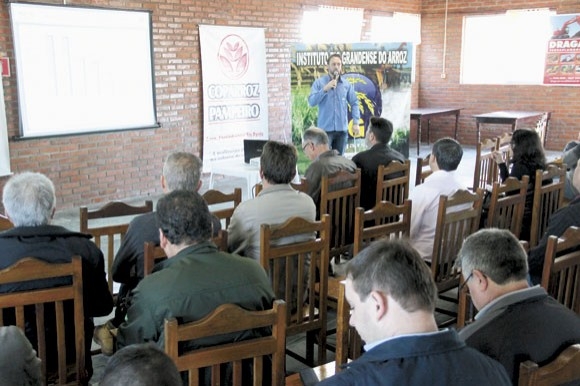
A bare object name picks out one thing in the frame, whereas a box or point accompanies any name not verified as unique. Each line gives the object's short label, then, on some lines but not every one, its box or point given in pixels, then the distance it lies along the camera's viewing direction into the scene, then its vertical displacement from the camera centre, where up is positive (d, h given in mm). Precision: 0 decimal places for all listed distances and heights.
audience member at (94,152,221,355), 2509 -742
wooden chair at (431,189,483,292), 3092 -767
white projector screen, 5934 +116
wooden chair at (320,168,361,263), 3500 -726
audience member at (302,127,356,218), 4035 -559
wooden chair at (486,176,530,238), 3414 -705
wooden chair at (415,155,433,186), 4431 -657
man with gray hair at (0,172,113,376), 2143 -566
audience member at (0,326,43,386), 1551 -717
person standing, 7645 -276
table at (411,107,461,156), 10547 -563
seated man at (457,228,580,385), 1586 -623
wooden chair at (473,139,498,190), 5066 -748
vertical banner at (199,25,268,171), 7684 -111
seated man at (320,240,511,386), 1156 -492
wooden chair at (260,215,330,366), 2475 -792
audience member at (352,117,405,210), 4391 -586
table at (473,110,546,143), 9844 -578
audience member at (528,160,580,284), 2690 -681
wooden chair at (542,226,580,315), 2301 -716
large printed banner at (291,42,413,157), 7773 +9
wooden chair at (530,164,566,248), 3766 -733
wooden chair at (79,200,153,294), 2783 -658
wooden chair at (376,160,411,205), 3932 -659
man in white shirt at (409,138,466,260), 3516 -660
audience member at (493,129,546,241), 4199 -508
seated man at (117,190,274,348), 1818 -603
